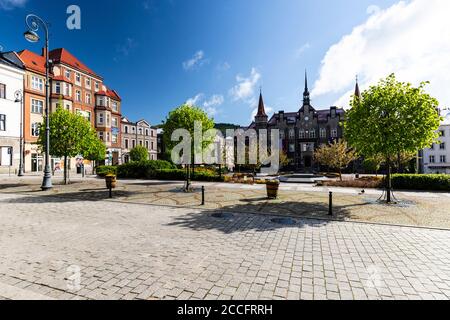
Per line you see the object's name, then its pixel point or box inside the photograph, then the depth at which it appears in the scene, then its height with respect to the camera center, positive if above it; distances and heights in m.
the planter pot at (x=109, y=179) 13.55 -1.02
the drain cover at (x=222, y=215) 8.69 -2.17
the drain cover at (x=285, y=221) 7.86 -2.21
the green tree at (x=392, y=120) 10.48 +1.90
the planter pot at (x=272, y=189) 12.72 -1.64
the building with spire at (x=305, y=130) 50.38 +6.96
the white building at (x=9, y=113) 29.17 +6.80
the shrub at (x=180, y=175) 22.34 -1.44
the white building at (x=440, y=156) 48.09 +0.52
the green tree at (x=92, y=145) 18.78 +1.56
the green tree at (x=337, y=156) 25.63 +0.46
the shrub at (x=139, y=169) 25.39 -0.79
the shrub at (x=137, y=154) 41.91 +1.55
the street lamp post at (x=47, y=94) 12.91 +4.61
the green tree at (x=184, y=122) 16.13 +2.95
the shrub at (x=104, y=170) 27.13 -0.94
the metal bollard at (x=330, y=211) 8.90 -2.07
